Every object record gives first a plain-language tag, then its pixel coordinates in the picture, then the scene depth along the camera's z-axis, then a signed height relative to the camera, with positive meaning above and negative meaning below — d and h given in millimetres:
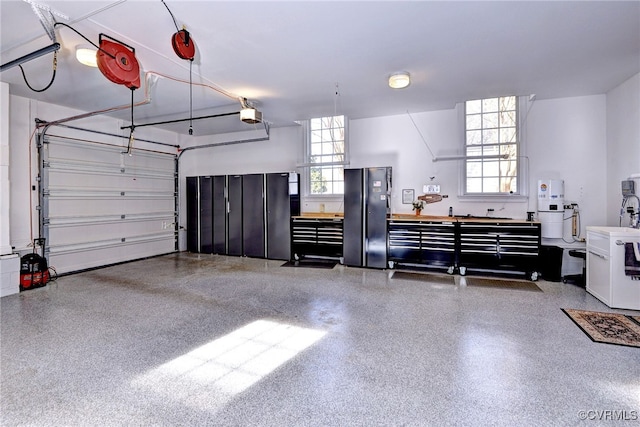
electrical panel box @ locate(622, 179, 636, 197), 3811 +299
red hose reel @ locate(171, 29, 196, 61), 2631 +1492
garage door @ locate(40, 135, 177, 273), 4883 +153
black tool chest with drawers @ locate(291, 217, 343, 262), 5647 -505
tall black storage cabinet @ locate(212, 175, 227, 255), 6668 -90
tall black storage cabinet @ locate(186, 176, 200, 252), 6973 -71
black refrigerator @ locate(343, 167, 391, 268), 5234 -92
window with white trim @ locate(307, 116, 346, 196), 5980 +1179
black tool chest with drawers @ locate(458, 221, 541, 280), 4457 -545
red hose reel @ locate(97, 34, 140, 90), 2699 +1379
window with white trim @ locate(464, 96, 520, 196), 4895 +1072
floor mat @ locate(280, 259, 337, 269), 5543 -1012
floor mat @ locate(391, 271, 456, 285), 4484 -1044
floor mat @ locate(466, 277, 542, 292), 4090 -1050
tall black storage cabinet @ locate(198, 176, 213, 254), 6820 -69
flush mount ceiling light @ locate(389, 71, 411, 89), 3701 +1644
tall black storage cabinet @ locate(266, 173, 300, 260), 6055 +38
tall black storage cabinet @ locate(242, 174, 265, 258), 6297 -108
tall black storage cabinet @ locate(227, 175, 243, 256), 6512 -89
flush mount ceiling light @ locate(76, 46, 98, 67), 2977 +1575
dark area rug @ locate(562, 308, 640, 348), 2584 -1100
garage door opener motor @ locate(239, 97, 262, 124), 4358 +1439
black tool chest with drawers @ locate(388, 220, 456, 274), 4883 -547
